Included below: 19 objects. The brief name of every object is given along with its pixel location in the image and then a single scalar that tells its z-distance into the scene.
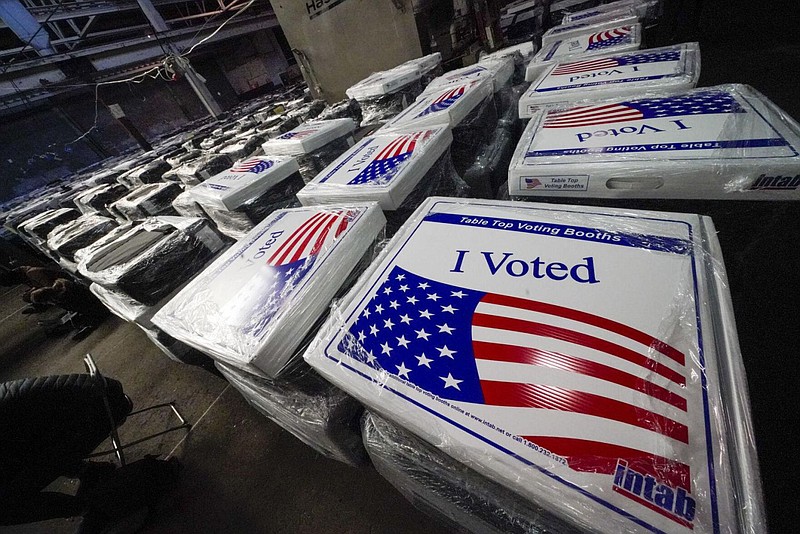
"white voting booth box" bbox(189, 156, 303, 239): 1.61
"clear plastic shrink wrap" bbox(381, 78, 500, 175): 1.46
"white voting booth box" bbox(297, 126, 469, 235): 1.13
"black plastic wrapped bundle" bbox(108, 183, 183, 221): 2.68
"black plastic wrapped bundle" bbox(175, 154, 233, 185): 2.77
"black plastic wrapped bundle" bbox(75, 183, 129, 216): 3.75
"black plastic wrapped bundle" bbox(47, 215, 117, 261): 2.51
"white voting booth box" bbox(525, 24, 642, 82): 1.66
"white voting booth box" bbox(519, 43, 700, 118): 1.12
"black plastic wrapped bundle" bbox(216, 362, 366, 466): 0.90
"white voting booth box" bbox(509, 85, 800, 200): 0.68
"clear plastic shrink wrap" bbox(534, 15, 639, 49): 2.19
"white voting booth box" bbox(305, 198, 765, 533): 0.41
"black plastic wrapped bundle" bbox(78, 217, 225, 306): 1.39
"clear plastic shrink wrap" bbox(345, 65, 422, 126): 2.43
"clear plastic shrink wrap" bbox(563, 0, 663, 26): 2.37
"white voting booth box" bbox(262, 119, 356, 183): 1.93
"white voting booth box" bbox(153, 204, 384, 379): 0.78
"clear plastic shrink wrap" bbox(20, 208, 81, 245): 3.39
